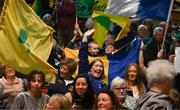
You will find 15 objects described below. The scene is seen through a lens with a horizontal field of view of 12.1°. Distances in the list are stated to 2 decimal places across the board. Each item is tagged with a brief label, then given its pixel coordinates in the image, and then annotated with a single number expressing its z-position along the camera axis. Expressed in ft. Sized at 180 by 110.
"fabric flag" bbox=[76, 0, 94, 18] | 51.45
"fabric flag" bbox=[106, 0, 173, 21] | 40.84
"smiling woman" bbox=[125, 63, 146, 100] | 36.98
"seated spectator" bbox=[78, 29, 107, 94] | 37.63
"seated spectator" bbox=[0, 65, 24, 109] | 38.76
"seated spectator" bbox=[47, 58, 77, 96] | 39.53
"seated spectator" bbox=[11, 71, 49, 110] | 33.51
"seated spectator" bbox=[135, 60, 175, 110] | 22.78
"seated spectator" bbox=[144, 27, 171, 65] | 48.86
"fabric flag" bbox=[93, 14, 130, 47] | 47.61
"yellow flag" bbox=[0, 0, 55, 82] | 40.84
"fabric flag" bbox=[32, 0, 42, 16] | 60.97
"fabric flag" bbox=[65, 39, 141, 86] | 44.52
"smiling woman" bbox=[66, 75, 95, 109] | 32.85
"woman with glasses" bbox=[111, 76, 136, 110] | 35.49
